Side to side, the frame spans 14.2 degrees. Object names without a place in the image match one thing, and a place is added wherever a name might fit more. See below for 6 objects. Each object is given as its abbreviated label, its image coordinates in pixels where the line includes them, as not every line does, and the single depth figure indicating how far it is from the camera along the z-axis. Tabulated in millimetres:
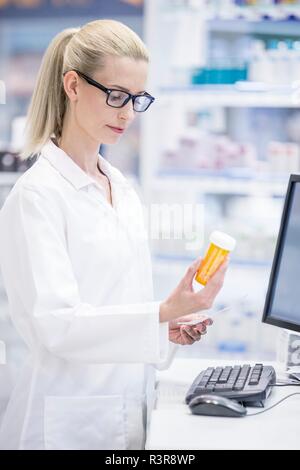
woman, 2366
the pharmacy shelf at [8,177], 4513
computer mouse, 2334
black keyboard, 2405
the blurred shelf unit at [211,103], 4601
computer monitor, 2594
